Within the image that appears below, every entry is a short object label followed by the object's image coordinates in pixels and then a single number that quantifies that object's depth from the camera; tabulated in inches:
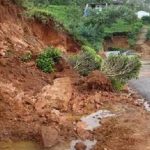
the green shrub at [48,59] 436.4
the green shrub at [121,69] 444.2
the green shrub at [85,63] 471.3
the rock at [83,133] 299.4
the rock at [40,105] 339.8
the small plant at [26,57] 427.4
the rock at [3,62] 389.0
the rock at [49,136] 279.7
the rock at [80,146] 273.6
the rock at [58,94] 363.8
